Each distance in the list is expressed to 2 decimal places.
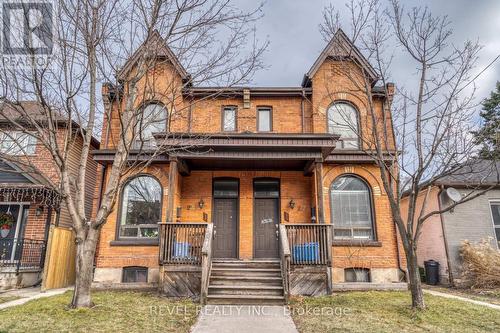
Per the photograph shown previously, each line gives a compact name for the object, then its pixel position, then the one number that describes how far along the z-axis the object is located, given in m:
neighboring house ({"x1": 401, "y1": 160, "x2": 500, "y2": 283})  11.44
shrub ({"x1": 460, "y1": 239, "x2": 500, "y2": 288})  9.95
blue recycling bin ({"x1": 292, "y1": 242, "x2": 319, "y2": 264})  8.62
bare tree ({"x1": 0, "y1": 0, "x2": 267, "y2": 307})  6.25
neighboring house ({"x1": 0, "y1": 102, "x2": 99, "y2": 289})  9.99
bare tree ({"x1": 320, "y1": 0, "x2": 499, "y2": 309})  6.57
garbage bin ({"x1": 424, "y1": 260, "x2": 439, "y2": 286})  11.77
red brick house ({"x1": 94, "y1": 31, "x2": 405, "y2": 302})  8.70
